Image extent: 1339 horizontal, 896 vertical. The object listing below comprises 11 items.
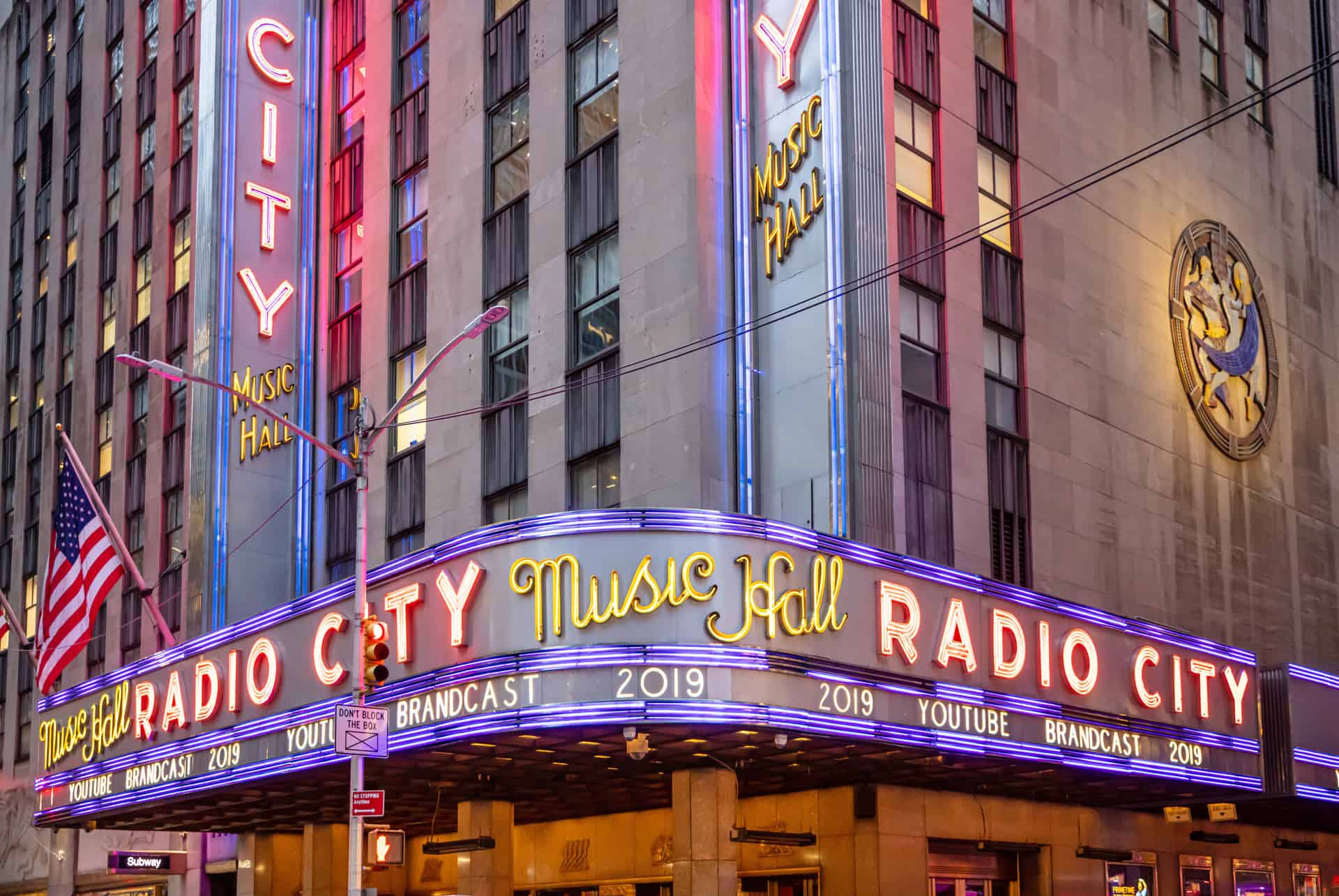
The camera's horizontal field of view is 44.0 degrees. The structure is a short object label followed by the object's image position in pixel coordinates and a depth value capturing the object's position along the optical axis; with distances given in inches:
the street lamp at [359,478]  906.1
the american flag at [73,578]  1412.4
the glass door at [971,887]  1214.9
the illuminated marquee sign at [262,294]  1697.8
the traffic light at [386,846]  1049.5
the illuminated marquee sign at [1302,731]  1240.2
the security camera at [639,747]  925.8
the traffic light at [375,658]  897.5
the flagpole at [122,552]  1414.9
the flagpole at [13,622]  1596.9
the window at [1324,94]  1836.9
